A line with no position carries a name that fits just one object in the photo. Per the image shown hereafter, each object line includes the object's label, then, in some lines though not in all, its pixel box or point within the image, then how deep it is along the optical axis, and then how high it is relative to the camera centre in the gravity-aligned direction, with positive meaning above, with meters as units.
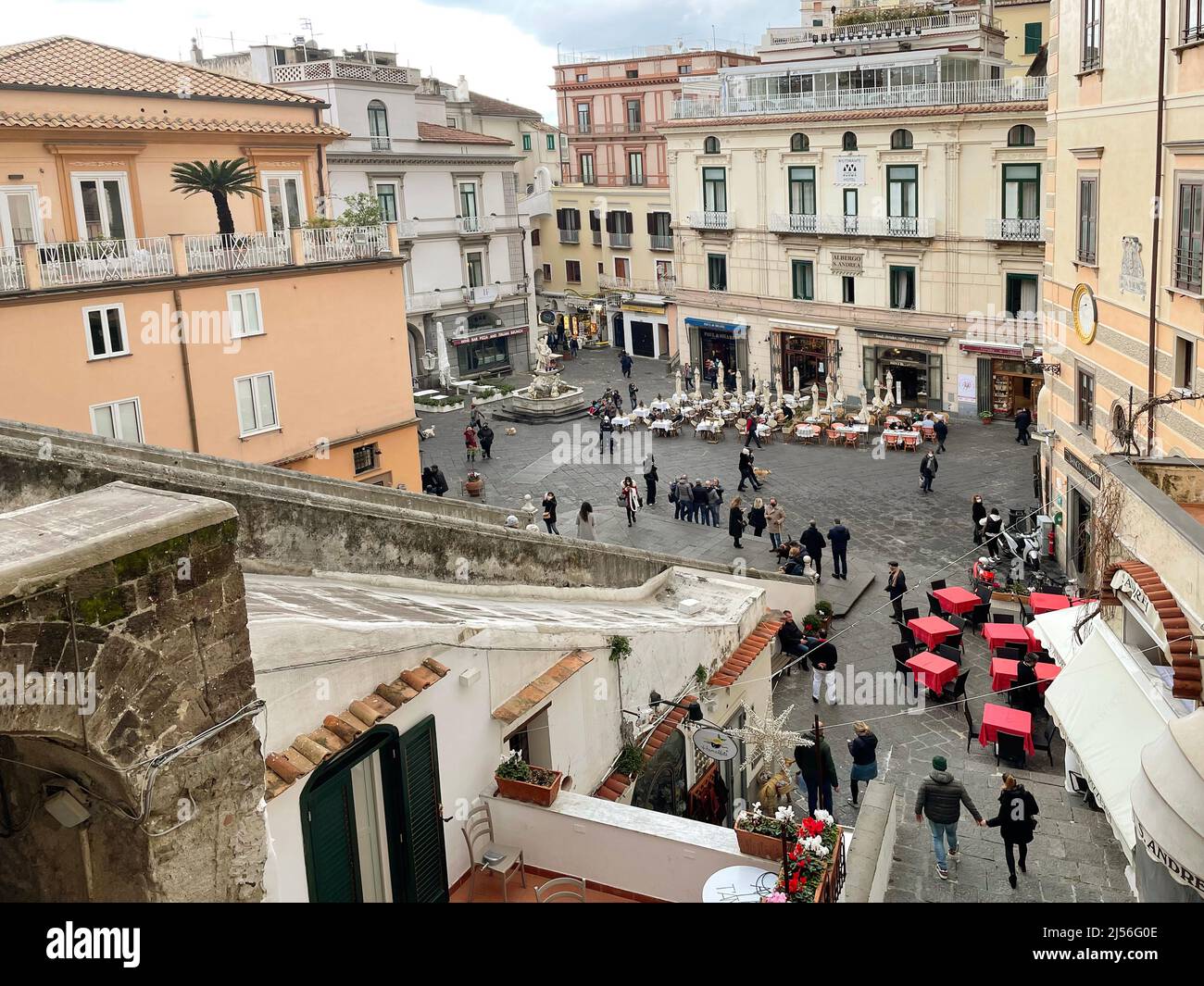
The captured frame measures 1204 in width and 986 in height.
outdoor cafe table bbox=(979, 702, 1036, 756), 14.38 -6.15
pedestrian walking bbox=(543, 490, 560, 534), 25.42 -5.46
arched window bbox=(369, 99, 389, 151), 41.91 +5.42
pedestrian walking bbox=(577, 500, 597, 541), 23.77 -5.48
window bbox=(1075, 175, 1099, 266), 19.20 +0.21
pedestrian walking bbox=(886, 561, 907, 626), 20.14 -5.97
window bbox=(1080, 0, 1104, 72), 18.36 +3.19
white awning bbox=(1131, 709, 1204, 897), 6.22 -3.23
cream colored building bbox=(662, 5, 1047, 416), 34.78 +1.05
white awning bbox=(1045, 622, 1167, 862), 10.60 -4.87
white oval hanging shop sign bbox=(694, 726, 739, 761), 9.77 -4.28
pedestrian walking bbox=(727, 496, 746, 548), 24.00 -5.63
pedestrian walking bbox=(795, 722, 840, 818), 12.13 -5.62
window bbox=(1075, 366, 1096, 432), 20.45 -3.05
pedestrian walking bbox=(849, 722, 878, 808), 12.97 -5.77
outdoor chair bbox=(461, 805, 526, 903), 9.05 -4.69
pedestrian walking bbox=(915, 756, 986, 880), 10.51 -5.18
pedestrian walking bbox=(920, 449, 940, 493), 27.64 -5.52
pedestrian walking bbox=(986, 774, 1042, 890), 10.50 -5.36
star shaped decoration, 11.33 -4.82
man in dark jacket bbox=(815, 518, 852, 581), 21.94 -5.79
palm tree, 21.36 +1.91
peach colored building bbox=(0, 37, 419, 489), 19.95 +0.04
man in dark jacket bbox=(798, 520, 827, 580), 22.42 -5.76
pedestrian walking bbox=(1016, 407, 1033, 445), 32.03 -5.35
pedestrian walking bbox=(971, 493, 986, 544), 23.56 -5.67
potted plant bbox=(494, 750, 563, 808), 9.13 -4.15
